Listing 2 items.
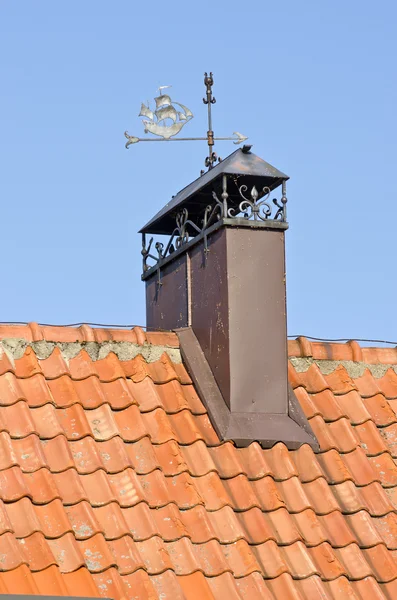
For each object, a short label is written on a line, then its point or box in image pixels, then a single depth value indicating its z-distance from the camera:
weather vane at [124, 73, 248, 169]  18.39
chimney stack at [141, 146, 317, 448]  16.06
